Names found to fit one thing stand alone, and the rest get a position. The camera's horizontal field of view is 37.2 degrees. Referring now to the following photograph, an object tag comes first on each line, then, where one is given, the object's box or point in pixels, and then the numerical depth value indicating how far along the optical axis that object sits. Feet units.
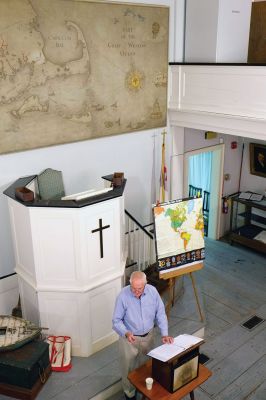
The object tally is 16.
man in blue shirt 14.20
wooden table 13.08
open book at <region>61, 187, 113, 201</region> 16.24
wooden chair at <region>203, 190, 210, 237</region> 31.48
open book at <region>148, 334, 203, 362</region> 13.01
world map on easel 19.03
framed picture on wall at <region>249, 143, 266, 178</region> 29.32
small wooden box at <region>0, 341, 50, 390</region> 15.66
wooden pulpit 16.16
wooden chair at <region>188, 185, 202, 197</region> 31.77
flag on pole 24.74
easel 19.34
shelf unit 29.14
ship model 16.32
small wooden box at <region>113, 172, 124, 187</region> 17.97
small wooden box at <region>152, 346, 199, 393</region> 12.88
